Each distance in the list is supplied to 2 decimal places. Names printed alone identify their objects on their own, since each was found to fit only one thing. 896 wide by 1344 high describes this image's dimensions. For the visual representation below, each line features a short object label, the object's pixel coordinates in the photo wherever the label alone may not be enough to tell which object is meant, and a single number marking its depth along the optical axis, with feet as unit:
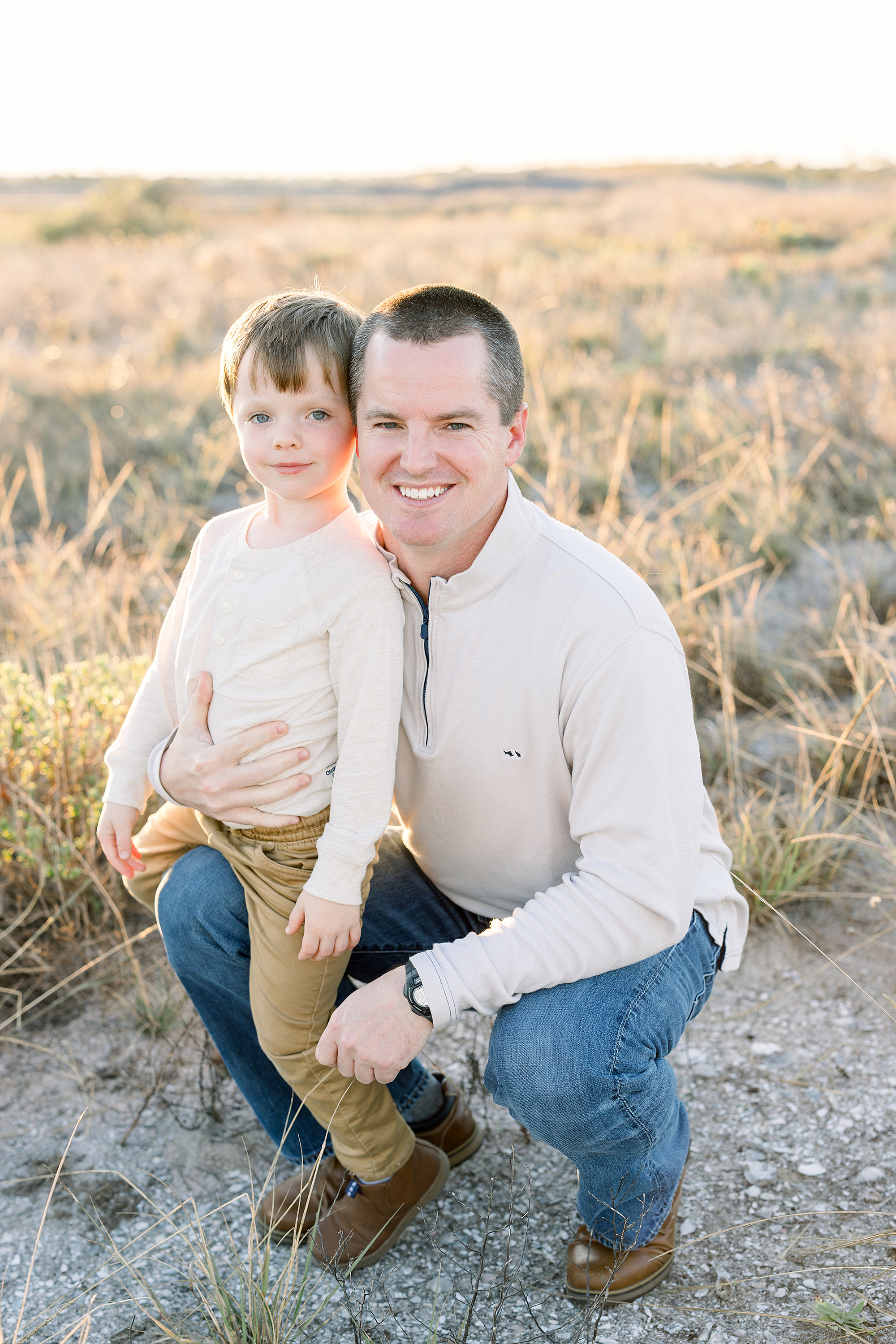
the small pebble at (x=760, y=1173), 7.37
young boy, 6.38
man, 5.94
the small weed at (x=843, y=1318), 5.94
